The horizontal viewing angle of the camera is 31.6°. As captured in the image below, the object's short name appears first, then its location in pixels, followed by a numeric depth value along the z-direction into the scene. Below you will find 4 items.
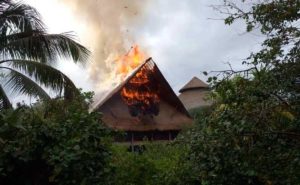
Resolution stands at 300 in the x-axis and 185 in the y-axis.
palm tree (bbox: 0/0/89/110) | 12.93
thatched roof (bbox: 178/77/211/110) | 32.75
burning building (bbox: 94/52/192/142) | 18.30
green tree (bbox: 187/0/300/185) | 5.09
